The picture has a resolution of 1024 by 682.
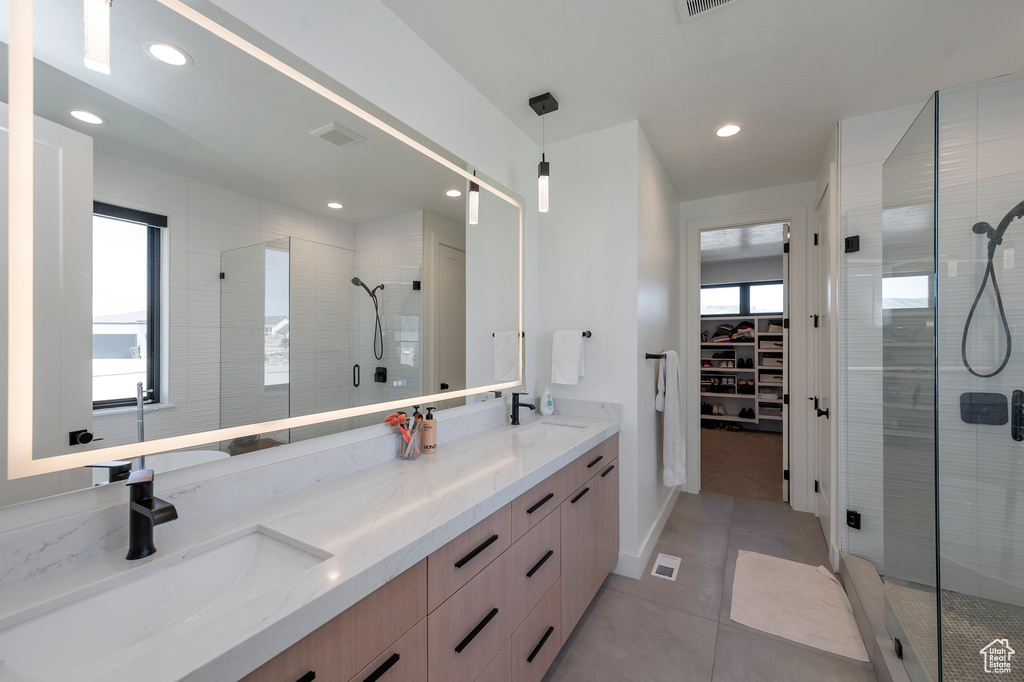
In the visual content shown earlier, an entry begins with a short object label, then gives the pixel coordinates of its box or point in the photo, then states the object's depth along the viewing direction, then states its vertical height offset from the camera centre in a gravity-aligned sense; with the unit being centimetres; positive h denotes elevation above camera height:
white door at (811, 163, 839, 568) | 245 -13
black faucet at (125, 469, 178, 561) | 80 -34
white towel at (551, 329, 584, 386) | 238 -10
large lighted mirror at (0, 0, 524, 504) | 81 +24
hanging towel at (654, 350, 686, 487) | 261 -50
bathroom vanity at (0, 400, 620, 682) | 65 -46
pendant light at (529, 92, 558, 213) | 206 +88
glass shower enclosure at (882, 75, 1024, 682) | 129 -9
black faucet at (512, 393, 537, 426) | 222 -37
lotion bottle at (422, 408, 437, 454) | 162 -38
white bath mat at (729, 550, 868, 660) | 186 -133
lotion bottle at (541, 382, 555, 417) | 245 -37
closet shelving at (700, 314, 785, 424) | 607 -49
